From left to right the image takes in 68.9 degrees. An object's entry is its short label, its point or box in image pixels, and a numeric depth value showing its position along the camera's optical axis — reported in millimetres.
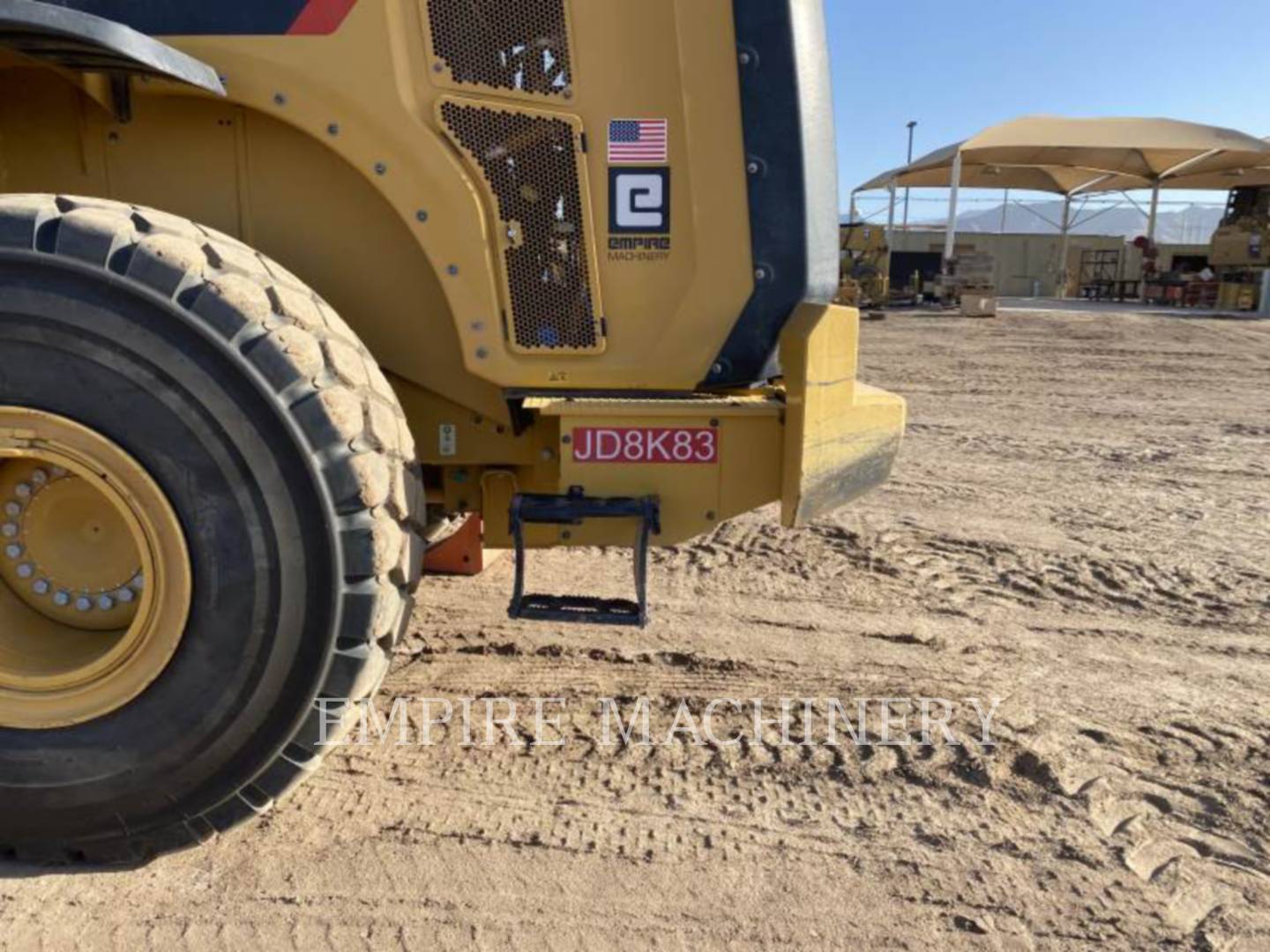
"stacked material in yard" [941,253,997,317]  26016
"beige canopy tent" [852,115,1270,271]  31594
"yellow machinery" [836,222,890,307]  26453
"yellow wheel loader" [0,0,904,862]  2203
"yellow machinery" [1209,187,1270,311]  29328
